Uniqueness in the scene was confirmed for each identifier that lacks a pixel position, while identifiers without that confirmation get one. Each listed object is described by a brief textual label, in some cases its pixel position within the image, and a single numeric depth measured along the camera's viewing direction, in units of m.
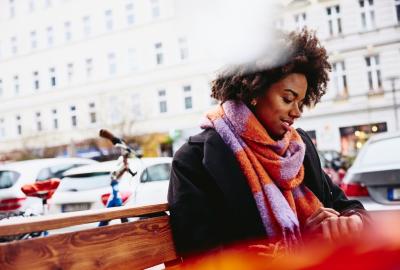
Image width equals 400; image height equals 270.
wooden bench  1.08
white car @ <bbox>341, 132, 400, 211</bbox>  3.60
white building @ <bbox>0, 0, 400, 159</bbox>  16.78
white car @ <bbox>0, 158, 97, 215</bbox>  5.68
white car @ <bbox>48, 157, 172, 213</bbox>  4.90
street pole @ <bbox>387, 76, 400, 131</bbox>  15.79
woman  1.55
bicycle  3.81
